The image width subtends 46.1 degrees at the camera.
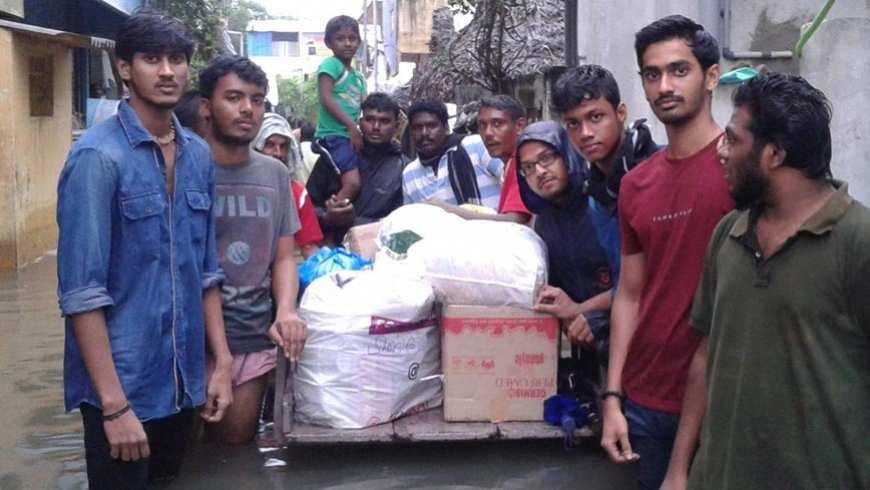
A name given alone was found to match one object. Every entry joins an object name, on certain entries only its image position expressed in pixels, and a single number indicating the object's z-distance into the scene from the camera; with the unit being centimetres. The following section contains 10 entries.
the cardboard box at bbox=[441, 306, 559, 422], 427
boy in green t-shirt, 652
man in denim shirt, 293
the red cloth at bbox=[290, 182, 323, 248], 509
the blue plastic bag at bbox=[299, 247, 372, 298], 467
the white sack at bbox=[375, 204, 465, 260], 469
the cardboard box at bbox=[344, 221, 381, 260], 519
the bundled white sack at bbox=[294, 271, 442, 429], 424
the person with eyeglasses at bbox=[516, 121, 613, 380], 405
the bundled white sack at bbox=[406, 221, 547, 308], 418
